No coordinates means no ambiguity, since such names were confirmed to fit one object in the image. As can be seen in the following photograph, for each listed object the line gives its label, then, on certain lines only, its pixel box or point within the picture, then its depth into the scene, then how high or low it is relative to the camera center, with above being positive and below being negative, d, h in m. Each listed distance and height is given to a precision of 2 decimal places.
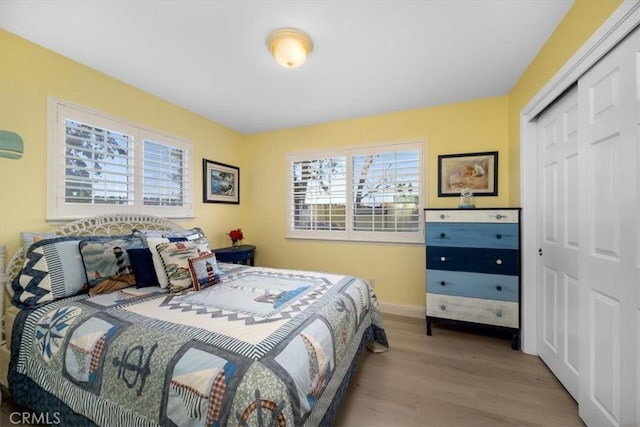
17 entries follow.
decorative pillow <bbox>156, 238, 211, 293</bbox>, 1.79 -0.35
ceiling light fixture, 1.74 +1.18
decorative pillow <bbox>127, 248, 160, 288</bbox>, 1.84 -0.40
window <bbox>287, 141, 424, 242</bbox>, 3.06 +0.26
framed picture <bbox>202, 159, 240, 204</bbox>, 3.25 +0.42
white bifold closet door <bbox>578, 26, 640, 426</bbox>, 1.15 -0.12
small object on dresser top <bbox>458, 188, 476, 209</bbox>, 2.62 +0.16
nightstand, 3.12 -0.52
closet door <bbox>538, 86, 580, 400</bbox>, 1.67 -0.19
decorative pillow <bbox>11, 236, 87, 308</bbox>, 1.54 -0.39
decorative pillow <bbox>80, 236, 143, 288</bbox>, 1.72 -0.33
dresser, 2.26 -0.51
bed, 0.94 -0.59
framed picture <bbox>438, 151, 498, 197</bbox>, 2.74 +0.45
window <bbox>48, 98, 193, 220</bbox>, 1.98 +0.43
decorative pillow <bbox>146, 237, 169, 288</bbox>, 1.82 -0.36
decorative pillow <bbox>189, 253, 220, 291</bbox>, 1.82 -0.44
